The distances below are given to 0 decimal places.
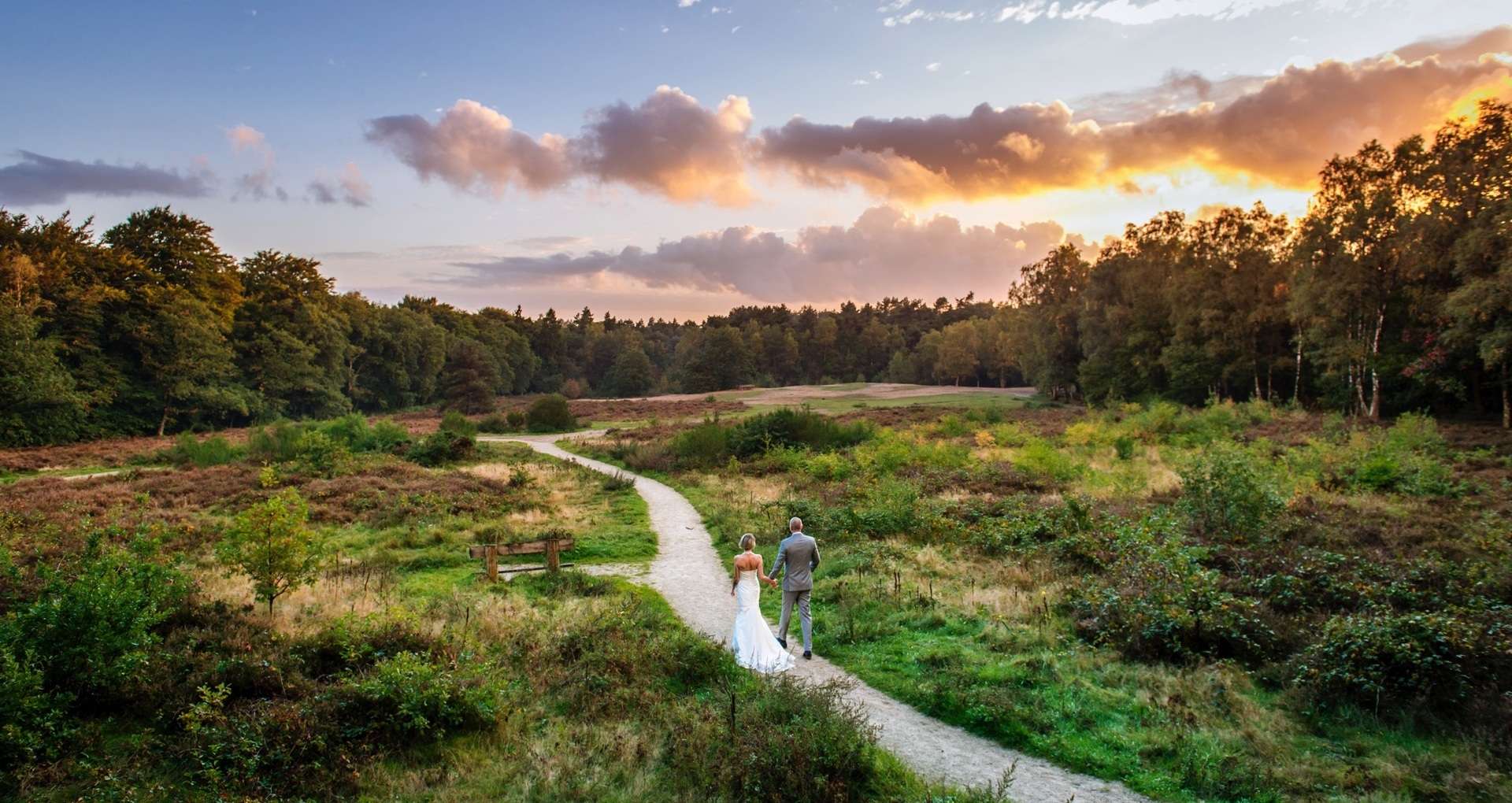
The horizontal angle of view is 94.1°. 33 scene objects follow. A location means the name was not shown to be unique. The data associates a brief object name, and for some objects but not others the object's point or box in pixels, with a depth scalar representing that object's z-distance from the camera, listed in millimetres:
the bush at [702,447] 36750
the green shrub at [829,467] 30031
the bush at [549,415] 63312
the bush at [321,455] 31281
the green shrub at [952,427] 46344
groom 11773
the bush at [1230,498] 16406
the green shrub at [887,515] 19734
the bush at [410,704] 8297
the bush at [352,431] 41031
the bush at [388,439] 40781
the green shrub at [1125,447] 33491
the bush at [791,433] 38375
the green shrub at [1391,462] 21062
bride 10891
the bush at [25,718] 6902
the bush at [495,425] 62406
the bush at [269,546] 11734
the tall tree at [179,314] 55344
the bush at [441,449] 37812
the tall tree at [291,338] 68375
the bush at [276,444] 35500
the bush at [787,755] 7191
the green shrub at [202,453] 35375
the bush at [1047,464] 27484
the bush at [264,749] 7051
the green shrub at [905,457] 30531
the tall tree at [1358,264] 39938
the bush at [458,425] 44500
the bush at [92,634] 8039
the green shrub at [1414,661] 8508
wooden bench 16266
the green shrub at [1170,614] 10727
